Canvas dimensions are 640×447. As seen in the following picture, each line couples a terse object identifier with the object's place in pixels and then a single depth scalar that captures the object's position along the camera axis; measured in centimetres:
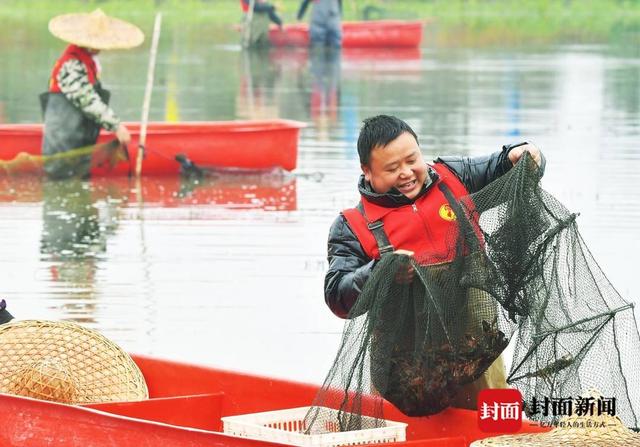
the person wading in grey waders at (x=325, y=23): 3175
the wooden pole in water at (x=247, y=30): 3268
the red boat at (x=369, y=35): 3328
